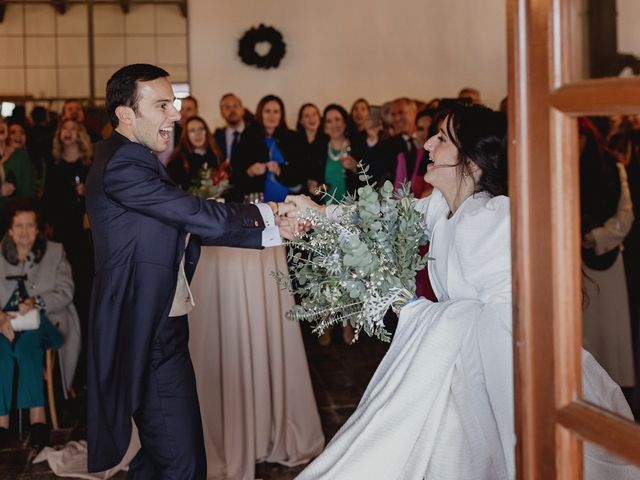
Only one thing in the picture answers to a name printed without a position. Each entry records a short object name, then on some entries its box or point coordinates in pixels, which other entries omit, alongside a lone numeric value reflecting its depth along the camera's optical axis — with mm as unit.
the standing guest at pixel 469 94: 7816
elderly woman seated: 4723
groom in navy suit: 2846
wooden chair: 4961
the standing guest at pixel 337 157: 7039
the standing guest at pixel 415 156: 5880
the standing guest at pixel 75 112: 7352
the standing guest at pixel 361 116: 8008
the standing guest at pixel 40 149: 7074
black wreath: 10047
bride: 2299
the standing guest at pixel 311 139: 7039
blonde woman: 6410
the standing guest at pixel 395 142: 6645
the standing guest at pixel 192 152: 6398
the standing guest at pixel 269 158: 6785
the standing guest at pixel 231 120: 7207
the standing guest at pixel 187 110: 7427
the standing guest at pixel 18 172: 6820
